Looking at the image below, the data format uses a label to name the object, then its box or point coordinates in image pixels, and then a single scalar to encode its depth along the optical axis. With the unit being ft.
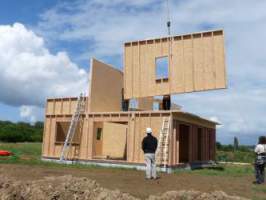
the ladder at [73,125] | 45.69
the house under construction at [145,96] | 41.43
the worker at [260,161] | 30.42
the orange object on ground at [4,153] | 51.65
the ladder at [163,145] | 39.38
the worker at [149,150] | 29.73
